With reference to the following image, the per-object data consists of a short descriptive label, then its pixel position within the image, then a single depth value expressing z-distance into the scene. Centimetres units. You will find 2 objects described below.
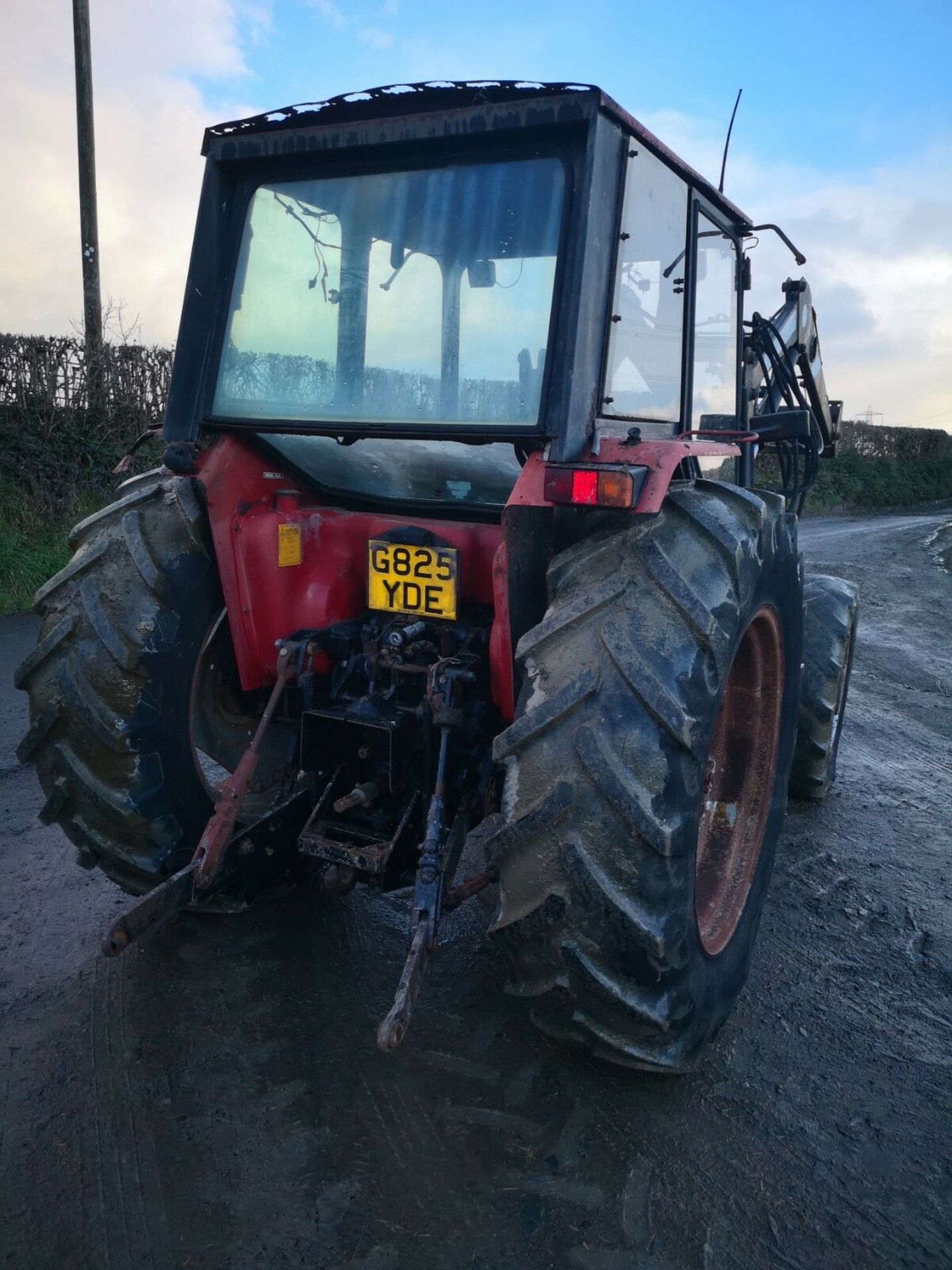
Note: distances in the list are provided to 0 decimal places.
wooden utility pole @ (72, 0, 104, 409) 1120
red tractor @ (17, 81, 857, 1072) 219
